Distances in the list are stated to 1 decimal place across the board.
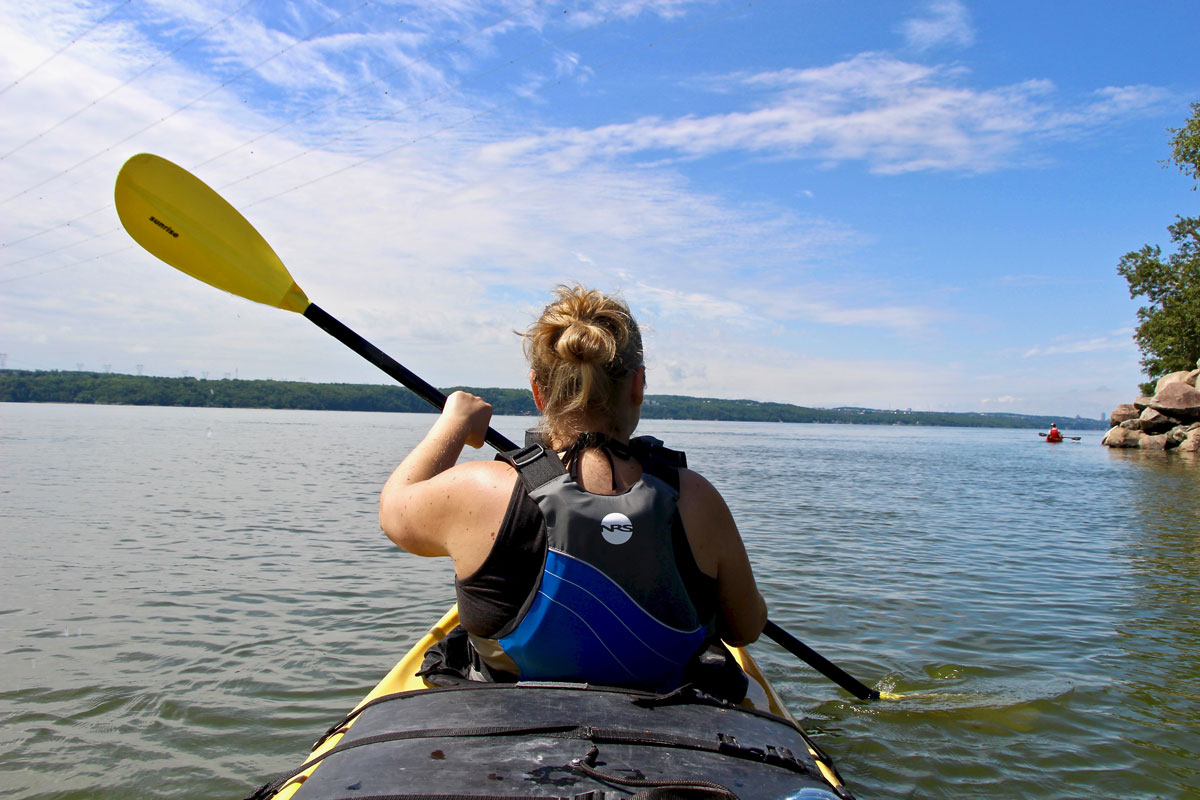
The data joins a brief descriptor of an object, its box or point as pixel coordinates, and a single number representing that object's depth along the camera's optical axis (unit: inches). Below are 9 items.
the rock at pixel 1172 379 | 1385.1
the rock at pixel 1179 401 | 1343.5
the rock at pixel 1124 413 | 1711.4
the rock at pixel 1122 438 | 1617.9
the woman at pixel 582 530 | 83.8
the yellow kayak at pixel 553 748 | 67.4
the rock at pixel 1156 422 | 1443.2
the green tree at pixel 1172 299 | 1427.2
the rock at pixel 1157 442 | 1419.8
